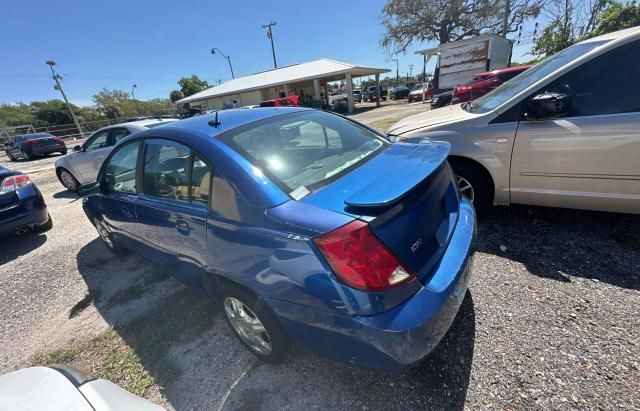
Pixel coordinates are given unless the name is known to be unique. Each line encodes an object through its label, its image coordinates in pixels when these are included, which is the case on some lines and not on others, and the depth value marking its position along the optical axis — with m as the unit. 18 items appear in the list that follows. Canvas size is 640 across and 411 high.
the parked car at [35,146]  16.23
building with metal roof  24.31
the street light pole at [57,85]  31.98
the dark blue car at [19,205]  4.15
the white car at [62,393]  1.15
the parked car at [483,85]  10.15
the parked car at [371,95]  34.28
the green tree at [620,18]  20.78
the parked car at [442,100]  15.88
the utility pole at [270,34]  38.10
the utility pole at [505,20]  22.47
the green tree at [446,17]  29.22
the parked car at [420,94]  25.38
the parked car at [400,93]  33.84
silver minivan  2.42
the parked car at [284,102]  18.43
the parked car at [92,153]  6.01
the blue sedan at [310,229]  1.35
